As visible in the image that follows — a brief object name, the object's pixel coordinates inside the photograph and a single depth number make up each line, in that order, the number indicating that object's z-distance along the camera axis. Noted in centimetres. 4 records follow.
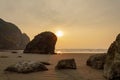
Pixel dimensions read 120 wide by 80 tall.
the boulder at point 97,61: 473
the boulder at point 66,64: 474
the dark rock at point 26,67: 420
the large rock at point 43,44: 1948
